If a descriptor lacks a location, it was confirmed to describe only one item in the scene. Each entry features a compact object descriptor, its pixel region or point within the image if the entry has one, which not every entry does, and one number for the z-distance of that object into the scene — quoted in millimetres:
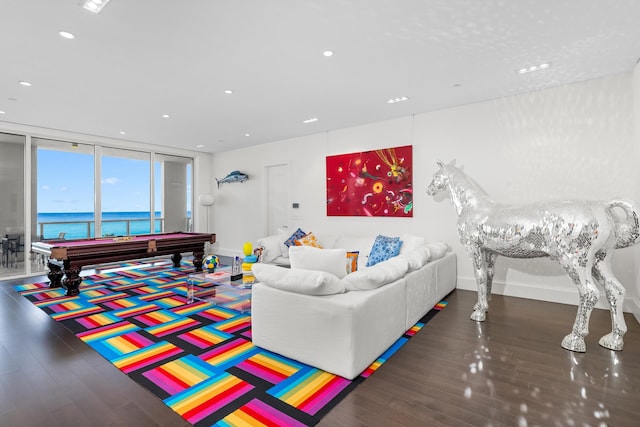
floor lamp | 7730
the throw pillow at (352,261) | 3968
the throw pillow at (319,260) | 2574
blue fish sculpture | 7422
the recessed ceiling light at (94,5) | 2229
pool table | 4168
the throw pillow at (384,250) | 4355
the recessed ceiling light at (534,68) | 3264
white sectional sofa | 2139
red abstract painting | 5027
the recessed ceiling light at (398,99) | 4221
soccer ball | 4266
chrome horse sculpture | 2549
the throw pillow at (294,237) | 5600
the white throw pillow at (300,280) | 2230
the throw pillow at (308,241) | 5250
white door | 6797
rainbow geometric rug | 1840
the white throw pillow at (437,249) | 3745
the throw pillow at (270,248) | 5500
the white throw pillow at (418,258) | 3061
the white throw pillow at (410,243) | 4304
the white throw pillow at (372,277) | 2393
